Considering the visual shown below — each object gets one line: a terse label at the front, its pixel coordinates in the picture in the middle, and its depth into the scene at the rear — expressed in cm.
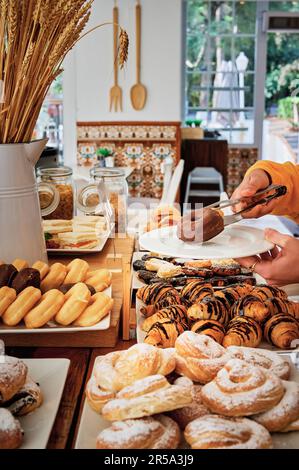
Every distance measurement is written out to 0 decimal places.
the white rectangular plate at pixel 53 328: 107
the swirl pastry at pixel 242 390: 74
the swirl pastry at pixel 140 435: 68
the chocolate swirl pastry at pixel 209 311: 108
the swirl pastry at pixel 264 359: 86
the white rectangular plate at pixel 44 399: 75
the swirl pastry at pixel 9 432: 71
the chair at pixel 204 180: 691
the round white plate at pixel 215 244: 114
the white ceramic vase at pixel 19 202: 131
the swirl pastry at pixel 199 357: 84
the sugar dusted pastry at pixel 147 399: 72
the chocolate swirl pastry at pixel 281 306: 112
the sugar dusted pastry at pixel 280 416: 75
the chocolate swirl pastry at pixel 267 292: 116
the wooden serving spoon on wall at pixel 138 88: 566
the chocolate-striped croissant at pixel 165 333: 101
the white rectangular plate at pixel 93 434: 74
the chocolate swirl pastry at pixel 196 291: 117
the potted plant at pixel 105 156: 554
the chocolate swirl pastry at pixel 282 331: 105
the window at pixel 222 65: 761
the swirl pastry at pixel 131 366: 80
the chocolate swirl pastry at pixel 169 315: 108
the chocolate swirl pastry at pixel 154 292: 123
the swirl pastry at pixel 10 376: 78
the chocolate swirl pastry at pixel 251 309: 110
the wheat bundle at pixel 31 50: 123
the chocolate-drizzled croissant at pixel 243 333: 101
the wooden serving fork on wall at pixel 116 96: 587
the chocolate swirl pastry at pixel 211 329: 101
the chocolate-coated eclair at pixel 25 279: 115
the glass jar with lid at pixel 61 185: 184
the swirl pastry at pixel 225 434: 69
